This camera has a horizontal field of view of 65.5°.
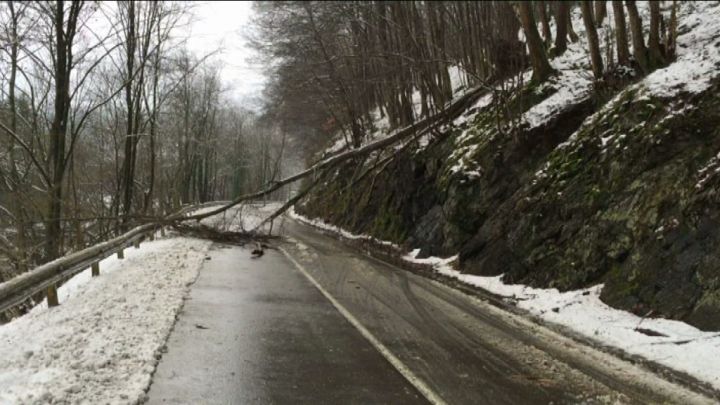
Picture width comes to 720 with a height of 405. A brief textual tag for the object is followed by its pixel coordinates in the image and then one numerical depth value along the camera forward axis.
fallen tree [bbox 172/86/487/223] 16.28
